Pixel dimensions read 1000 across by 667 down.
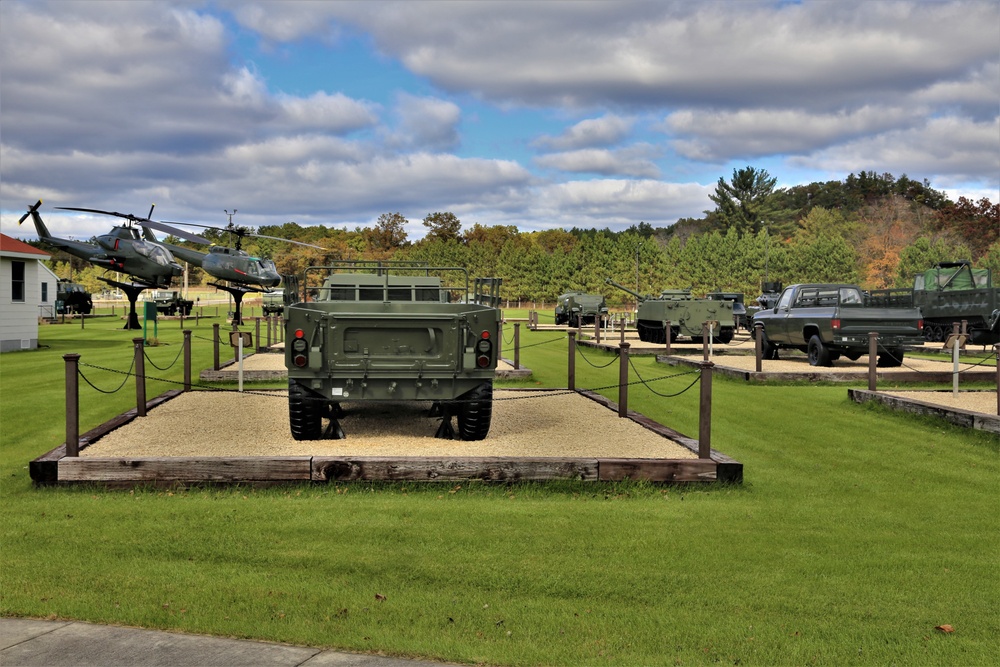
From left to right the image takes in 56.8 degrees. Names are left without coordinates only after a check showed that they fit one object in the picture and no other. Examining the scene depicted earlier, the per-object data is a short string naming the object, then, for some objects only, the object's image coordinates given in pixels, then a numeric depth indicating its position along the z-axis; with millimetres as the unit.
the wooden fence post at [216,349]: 18812
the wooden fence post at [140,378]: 11445
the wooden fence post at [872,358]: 15052
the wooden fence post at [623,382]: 11797
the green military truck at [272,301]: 52375
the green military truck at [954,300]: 27938
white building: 28219
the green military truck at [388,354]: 9641
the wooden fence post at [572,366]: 15127
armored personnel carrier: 28516
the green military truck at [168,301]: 58781
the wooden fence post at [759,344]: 18128
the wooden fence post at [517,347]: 19800
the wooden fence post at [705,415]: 8797
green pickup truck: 19469
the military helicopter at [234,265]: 44906
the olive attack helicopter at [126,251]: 43156
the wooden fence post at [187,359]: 15500
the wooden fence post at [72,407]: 8727
